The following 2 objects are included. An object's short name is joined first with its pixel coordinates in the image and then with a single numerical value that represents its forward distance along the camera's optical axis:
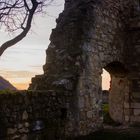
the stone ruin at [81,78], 4.86
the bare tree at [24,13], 7.02
